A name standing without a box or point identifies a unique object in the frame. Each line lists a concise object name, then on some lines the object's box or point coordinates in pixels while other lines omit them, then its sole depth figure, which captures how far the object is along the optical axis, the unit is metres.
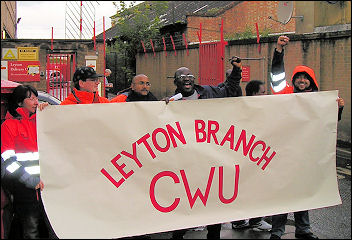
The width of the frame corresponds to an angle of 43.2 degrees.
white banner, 3.18
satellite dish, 11.74
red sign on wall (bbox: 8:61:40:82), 14.34
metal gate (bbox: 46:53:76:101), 14.04
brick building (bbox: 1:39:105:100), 14.32
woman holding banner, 3.12
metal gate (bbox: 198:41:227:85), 11.55
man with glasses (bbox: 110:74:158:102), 4.46
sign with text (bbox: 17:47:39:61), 14.66
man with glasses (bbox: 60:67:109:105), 3.71
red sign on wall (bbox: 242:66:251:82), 12.76
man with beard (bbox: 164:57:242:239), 4.01
